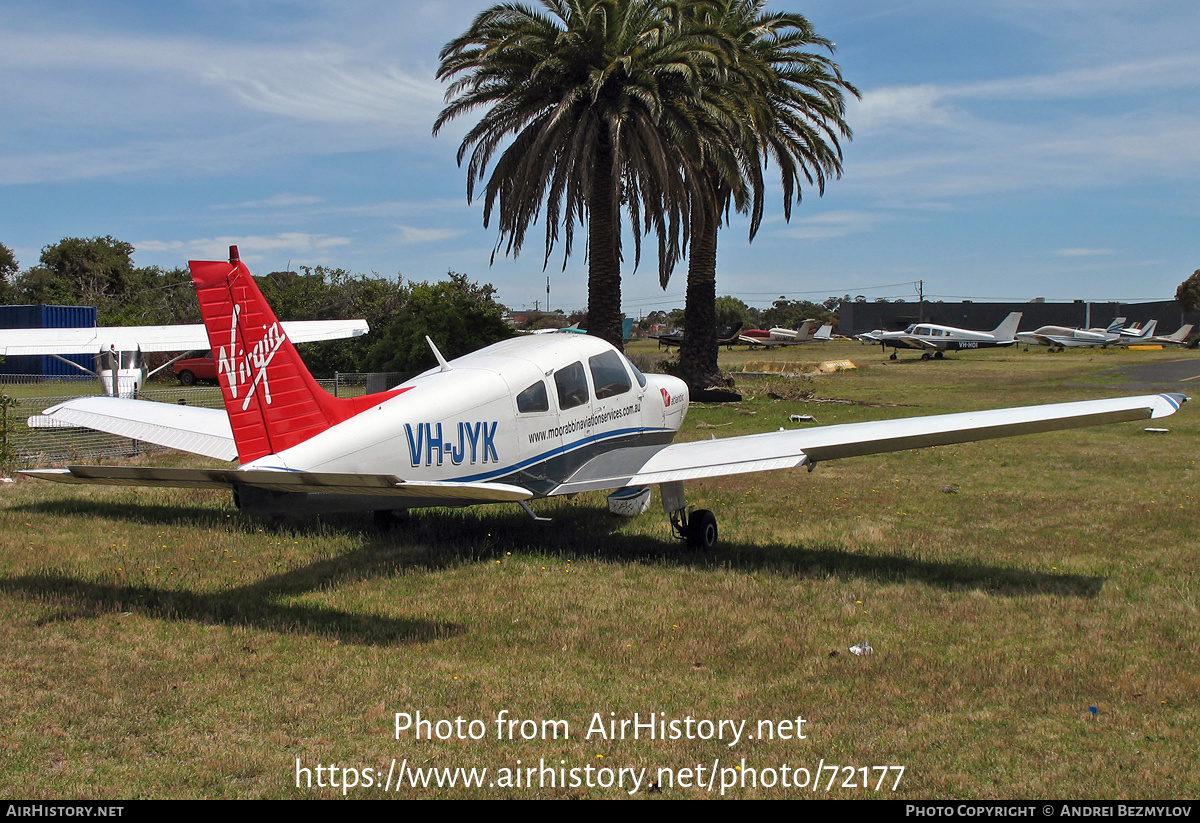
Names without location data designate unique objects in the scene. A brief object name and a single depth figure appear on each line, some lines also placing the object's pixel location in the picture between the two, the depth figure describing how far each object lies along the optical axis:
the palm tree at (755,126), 24.45
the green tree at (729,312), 129.50
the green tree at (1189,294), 87.12
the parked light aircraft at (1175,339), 73.94
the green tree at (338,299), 37.56
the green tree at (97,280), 57.59
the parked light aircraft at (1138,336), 72.69
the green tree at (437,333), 27.52
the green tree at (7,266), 68.66
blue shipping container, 38.53
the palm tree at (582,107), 21.39
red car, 38.28
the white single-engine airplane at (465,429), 7.17
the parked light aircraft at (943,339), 61.31
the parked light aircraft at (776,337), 81.94
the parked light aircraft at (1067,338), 67.75
